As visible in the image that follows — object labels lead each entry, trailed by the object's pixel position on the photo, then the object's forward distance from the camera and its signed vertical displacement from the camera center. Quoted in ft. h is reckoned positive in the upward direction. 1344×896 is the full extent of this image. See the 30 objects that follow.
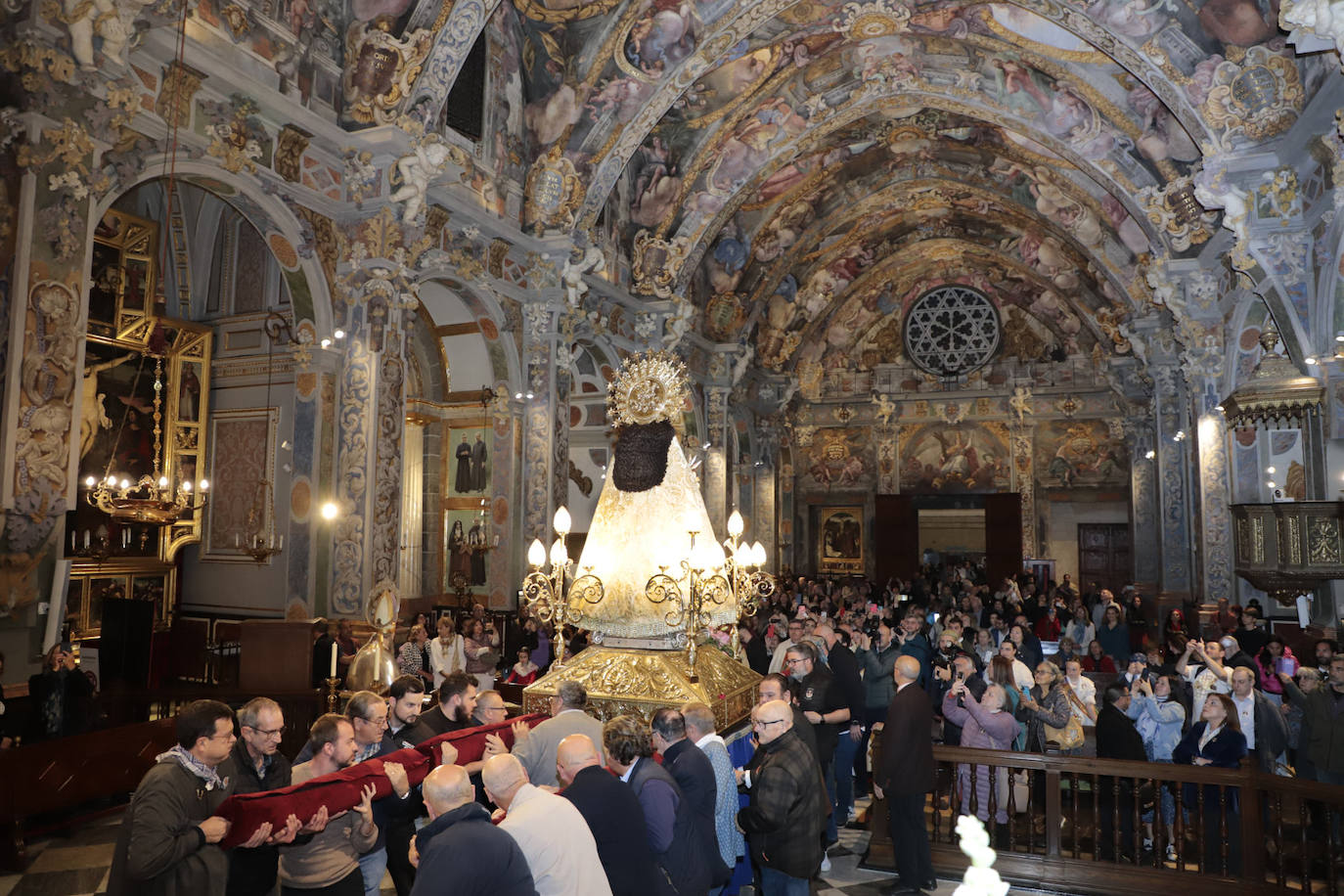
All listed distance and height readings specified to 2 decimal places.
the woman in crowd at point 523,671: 29.30 -4.95
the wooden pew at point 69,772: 18.76 -5.75
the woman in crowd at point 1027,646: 29.96 -4.07
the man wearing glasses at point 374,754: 13.80 -3.78
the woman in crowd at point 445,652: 31.73 -4.72
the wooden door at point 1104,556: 79.97 -2.52
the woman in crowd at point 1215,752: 19.33 -4.95
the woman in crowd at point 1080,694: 23.48 -4.56
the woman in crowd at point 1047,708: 22.27 -4.58
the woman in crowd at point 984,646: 30.54 -4.21
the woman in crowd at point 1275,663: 26.78 -4.29
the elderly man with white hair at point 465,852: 9.59 -3.61
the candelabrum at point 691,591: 19.57 -1.51
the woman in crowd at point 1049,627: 46.88 -5.31
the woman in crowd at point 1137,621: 48.75 -5.37
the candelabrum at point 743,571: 20.94 -1.18
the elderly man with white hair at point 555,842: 10.37 -3.75
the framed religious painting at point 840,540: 87.04 -1.53
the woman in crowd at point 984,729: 20.89 -4.79
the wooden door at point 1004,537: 80.28 -0.96
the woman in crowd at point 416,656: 30.60 -4.78
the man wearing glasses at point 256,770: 12.14 -3.62
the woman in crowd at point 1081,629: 41.39 -4.78
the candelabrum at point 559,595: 20.42 -1.71
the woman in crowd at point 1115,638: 38.50 -4.77
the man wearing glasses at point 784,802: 14.44 -4.53
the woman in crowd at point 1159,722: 21.50 -4.73
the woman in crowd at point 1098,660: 35.63 -5.33
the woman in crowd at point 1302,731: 21.79 -5.07
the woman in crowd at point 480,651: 29.22 -4.49
